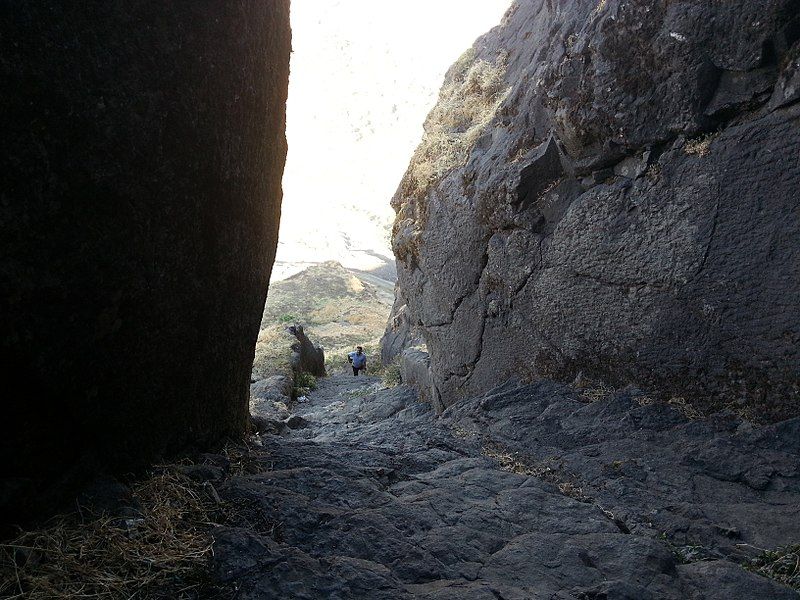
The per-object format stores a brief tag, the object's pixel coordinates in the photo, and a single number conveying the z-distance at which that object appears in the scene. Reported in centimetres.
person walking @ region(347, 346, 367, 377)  1542
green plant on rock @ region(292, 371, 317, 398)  1303
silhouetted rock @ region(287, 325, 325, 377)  1497
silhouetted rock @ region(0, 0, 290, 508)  197
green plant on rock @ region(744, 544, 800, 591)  236
